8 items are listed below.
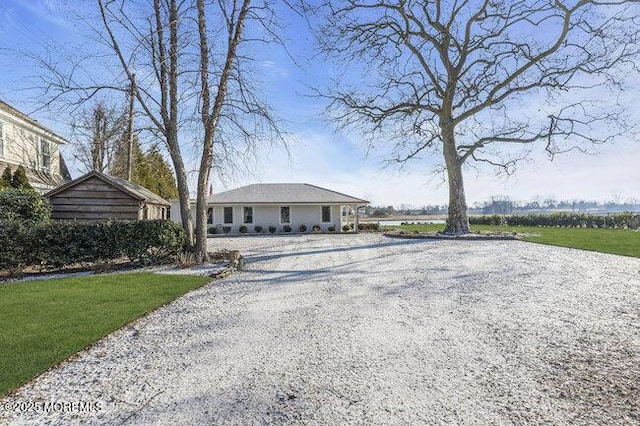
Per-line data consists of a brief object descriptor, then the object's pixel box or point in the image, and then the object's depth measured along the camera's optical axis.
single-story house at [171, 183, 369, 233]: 28.66
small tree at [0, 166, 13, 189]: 14.12
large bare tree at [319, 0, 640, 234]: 19.31
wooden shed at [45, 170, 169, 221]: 13.31
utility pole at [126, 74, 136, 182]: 11.36
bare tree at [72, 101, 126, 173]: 11.60
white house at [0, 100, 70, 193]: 16.19
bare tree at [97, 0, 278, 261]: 11.23
